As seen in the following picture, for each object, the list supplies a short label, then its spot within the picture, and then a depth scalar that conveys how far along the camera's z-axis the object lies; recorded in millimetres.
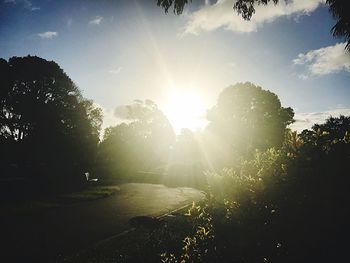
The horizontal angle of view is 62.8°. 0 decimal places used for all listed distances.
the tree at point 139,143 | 77875
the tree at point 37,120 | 39062
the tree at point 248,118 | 46500
